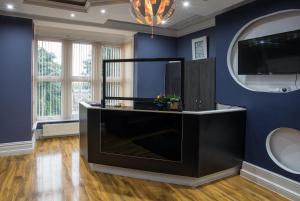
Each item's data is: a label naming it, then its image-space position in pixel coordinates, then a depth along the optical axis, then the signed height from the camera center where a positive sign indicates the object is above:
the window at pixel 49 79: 5.75 +0.21
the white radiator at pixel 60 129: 5.63 -1.03
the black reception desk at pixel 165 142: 3.16 -0.78
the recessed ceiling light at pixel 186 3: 3.70 +1.39
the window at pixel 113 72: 6.42 +0.45
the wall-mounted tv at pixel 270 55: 2.98 +0.49
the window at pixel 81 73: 6.11 +0.39
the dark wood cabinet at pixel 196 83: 4.46 +0.12
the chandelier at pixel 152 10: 2.05 +0.71
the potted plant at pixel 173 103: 3.28 -0.20
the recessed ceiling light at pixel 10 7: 3.88 +1.37
